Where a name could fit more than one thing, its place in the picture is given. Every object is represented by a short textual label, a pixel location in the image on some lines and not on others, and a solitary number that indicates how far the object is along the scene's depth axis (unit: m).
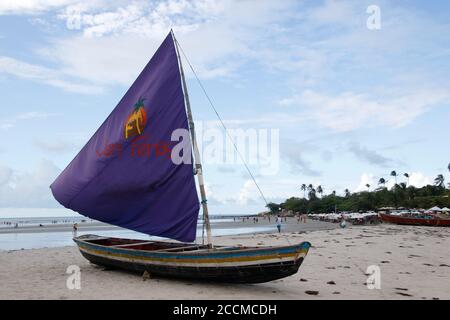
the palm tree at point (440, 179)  132.79
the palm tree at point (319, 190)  178.00
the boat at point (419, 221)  46.16
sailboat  12.54
